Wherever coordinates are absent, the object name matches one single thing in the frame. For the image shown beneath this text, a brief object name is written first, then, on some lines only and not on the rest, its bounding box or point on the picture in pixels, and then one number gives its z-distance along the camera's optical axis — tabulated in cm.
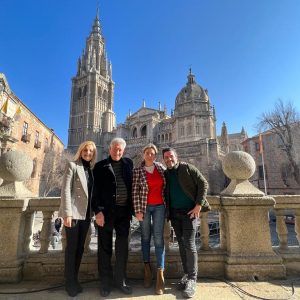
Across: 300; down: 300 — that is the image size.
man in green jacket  312
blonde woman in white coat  297
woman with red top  313
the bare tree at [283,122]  2477
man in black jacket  308
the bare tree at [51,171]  2961
